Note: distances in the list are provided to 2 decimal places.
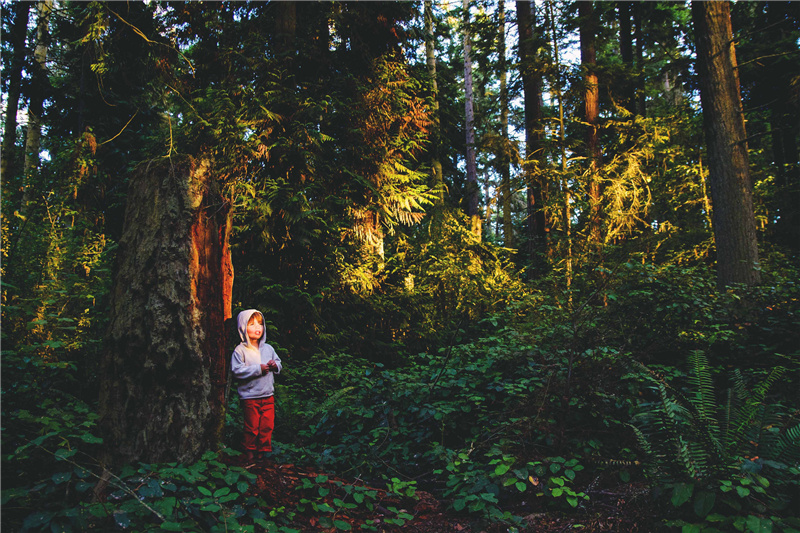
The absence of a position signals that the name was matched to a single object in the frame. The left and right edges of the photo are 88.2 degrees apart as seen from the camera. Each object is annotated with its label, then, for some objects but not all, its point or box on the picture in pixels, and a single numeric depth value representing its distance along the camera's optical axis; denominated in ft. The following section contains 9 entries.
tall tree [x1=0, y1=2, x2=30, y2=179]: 31.63
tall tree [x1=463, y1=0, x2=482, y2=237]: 49.38
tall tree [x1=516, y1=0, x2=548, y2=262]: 36.29
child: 13.94
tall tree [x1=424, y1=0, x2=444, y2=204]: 32.89
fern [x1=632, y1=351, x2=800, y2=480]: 9.40
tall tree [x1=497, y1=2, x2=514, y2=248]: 36.86
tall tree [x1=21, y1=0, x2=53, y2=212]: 30.29
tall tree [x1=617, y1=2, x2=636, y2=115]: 52.37
